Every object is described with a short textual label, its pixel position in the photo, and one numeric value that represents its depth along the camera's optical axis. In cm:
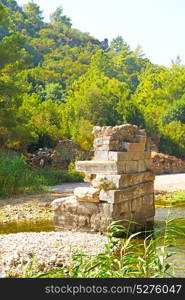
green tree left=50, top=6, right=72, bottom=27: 10138
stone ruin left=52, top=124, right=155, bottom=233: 739
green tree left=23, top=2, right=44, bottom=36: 7384
